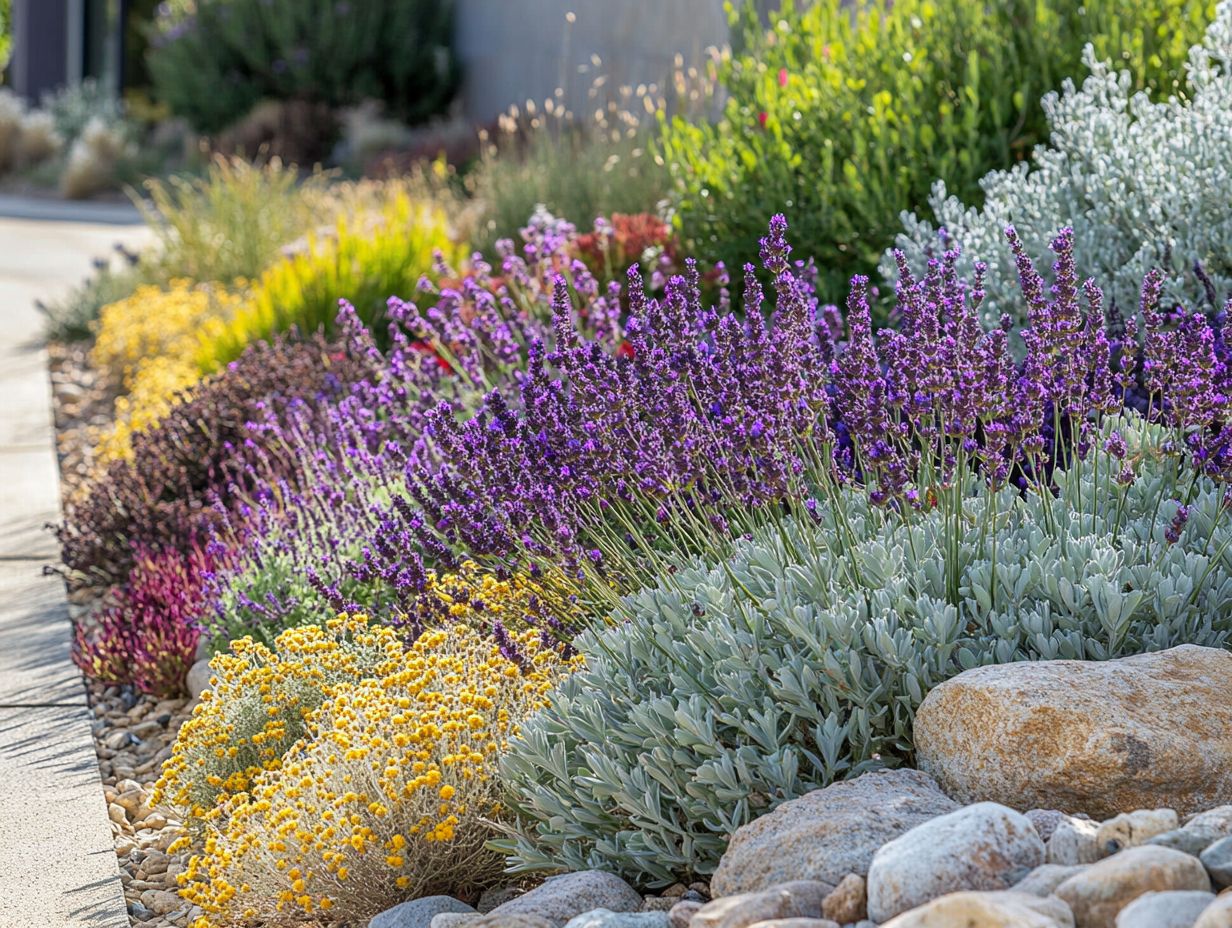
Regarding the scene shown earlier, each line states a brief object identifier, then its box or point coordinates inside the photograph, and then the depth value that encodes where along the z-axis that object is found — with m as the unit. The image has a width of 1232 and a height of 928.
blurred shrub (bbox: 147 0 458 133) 18.58
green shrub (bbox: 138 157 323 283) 9.77
